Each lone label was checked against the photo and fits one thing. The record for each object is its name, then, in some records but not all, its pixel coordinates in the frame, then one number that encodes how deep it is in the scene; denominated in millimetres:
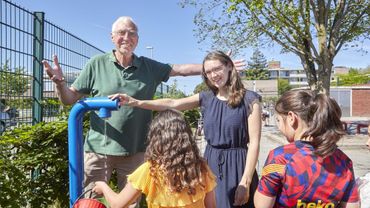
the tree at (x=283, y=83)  84375
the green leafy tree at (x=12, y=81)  3416
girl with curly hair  2062
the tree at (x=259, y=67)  84312
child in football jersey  1837
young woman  2430
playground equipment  2213
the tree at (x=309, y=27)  11508
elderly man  2789
